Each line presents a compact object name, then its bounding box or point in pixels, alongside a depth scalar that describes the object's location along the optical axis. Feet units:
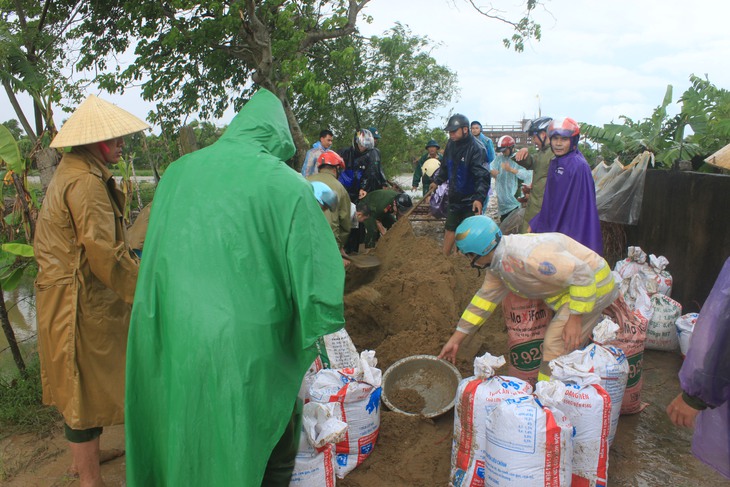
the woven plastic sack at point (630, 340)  10.01
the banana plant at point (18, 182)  11.92
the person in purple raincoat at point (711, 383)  5.65
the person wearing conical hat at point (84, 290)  7.68
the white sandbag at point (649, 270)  13.67
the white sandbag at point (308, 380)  8.00
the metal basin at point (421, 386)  10.22
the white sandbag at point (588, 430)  7.75
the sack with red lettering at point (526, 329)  9.86
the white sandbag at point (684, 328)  12.53
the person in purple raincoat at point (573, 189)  13.64
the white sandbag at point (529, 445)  7.02
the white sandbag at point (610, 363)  8.79
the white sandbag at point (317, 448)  7.11
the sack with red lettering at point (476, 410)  7.59
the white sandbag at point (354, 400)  8.39
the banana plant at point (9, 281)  12.16
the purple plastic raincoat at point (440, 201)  23.02
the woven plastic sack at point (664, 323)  13.34
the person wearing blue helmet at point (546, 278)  8.43
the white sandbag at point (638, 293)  12.75
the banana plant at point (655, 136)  18.33
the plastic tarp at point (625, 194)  17.67
